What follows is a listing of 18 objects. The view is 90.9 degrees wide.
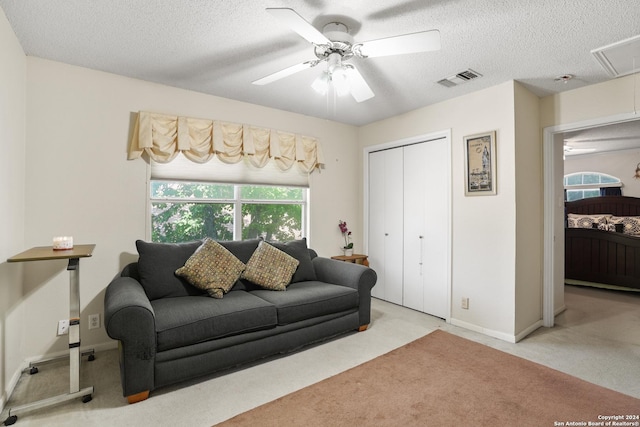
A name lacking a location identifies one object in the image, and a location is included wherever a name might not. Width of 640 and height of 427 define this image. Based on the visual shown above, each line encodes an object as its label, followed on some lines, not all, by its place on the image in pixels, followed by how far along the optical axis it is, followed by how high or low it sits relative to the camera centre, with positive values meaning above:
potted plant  4.40 -0.35
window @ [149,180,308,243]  3.20 +0.05
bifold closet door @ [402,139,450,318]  3.59 -0.15
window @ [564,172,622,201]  6.55 +0.62
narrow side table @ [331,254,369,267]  4.19 -0.59
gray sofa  1.98 -0.75
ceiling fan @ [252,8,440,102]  1.71 +1.02
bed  4.73 -0.56
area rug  1.85 -1.20
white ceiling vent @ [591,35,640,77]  2.26 +1.20
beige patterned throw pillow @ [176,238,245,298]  2.67 -0.47
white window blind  3.16 +0.47
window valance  2.94 +0.78
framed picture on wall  3.11 +0.50
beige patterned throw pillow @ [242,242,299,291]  2.96 -0.52
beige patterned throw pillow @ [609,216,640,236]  5.29 -0.20
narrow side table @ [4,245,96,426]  1.94 -0.68
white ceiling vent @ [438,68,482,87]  2.80 +1.25
